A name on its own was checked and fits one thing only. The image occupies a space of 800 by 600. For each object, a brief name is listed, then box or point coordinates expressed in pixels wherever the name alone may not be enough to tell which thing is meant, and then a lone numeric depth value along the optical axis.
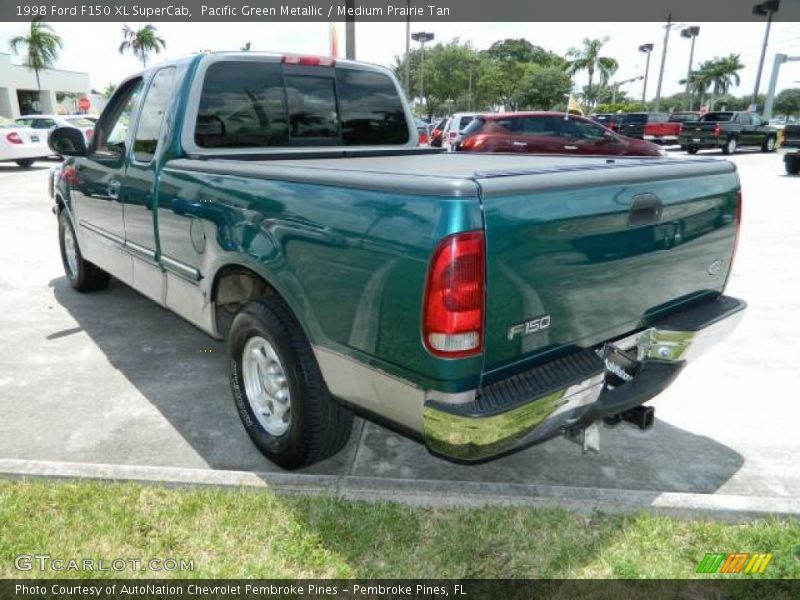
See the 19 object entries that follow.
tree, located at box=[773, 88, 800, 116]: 120.75
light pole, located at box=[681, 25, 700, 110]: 64.31
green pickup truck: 2.19
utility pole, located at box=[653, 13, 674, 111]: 52.85
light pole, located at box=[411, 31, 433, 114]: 54.16
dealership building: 48.16
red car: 15.40
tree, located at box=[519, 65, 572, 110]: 70.38
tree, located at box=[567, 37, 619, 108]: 74.06
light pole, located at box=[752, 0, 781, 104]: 44.69
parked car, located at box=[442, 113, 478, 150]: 19.02
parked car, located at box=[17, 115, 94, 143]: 21.05
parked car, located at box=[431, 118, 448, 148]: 22.76
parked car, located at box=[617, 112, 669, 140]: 30.41
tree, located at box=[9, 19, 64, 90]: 42.62
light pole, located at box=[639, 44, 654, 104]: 72.96
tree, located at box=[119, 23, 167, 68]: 55.66
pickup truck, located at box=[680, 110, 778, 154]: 25.14
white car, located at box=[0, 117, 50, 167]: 18.05
